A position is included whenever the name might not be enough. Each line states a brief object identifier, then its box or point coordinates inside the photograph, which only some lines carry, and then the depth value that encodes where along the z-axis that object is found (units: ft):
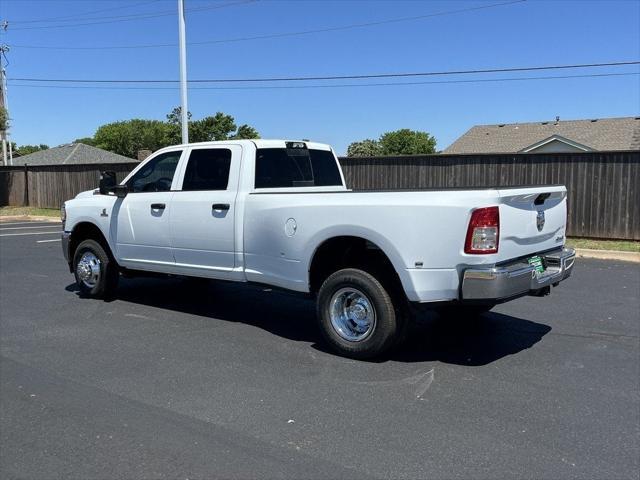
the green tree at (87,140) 344.61
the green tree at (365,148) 250.78
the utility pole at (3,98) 116.57
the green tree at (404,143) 256.73
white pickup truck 15.40
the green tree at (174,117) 234.17
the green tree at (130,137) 296.81
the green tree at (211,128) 172.65
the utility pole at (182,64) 64.80
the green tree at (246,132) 181.80
